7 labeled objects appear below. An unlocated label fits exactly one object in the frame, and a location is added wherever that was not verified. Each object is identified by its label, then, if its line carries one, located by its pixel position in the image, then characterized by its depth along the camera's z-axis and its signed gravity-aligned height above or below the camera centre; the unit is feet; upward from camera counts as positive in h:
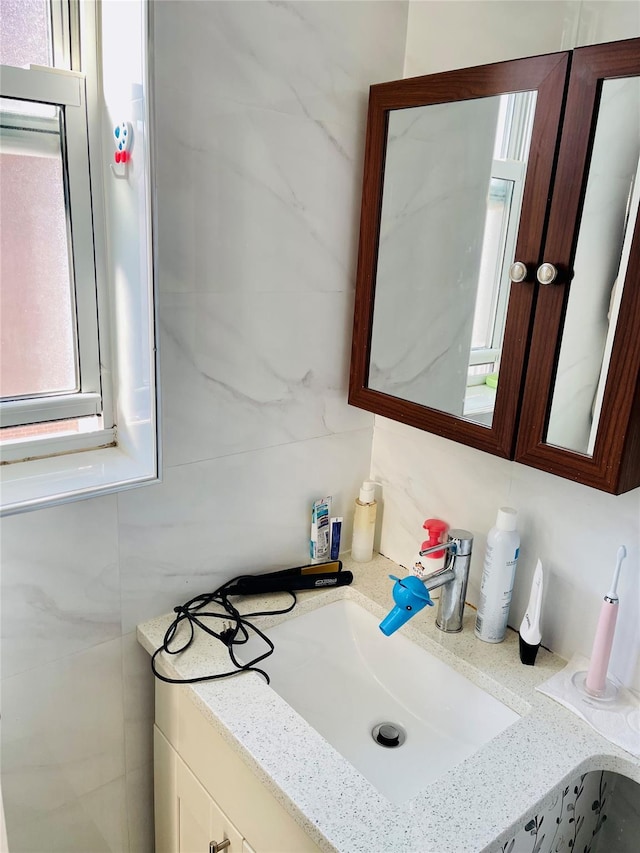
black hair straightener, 4.21 -2.05
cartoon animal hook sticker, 3.29 +0.47
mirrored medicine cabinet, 2.96 +0.02
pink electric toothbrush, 3.39 -1.93
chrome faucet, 3.57 -1.77
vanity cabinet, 3.09 -2.72
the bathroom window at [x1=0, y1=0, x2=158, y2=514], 3.31 -0.12
